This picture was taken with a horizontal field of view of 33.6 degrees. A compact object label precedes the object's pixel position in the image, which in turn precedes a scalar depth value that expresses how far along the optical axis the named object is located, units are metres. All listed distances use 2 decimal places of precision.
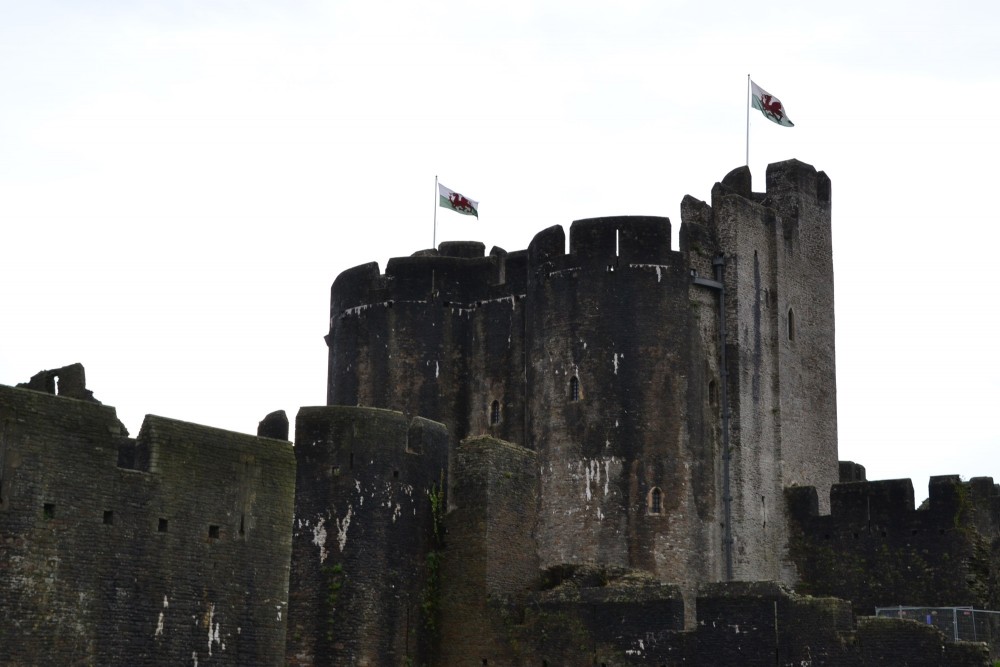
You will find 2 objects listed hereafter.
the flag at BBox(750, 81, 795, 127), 46.53
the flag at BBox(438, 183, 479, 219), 49.53
